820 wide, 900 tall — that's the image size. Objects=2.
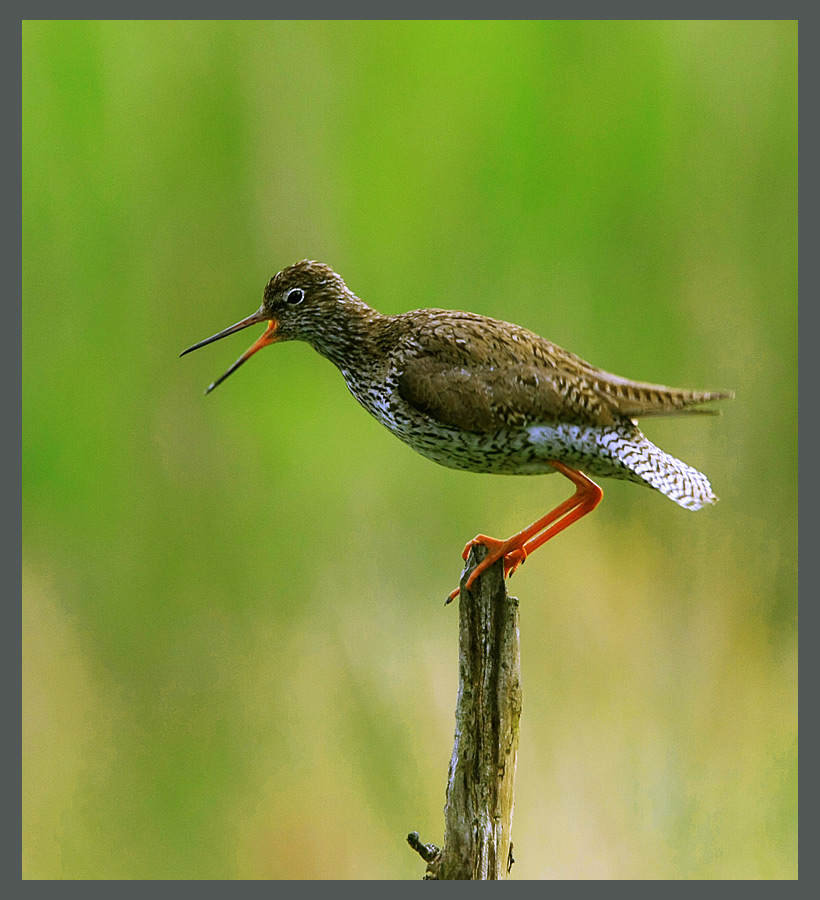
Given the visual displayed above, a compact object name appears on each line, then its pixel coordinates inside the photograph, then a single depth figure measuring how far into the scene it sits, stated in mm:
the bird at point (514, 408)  7660
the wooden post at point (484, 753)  7023
